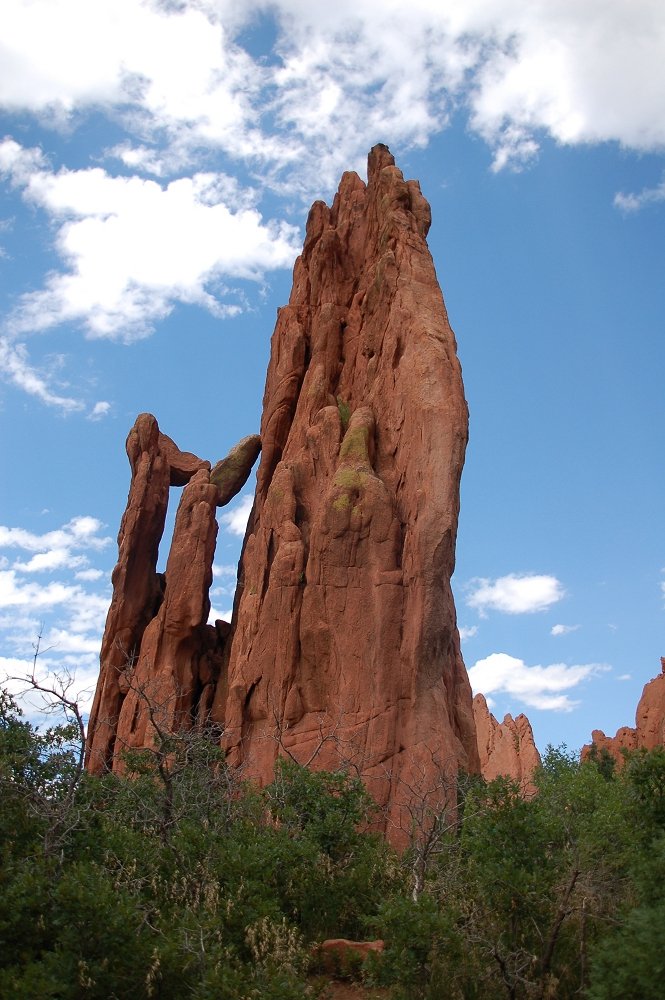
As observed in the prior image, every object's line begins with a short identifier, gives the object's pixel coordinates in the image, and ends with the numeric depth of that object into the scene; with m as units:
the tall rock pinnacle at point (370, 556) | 28.75
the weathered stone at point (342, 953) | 16.06
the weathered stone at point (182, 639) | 38.38
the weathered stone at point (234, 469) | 43.19
